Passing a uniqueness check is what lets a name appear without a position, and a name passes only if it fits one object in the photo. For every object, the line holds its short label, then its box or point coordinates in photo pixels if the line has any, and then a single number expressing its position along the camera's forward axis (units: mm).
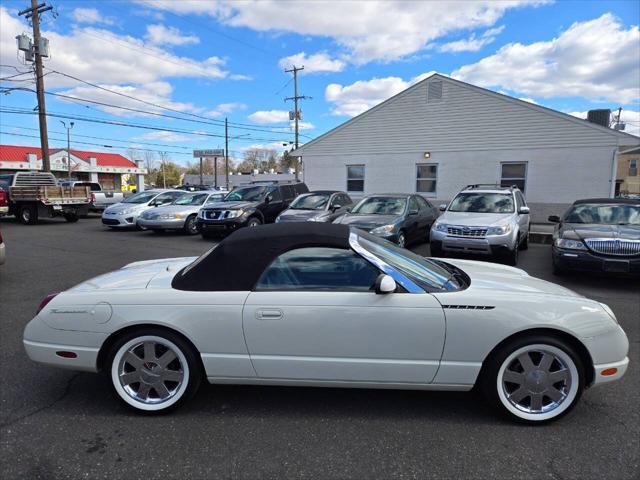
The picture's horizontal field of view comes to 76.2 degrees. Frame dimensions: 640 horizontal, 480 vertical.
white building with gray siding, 14523
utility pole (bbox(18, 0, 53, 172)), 19672
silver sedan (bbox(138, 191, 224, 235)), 13211
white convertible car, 2742
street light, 49275
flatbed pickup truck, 16281
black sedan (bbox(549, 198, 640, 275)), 6266
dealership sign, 49875
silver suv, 8086
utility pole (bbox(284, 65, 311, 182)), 34656
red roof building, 50812
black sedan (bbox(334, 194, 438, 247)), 9188
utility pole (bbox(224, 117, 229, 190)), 45156
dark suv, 12102
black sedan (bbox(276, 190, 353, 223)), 11242
